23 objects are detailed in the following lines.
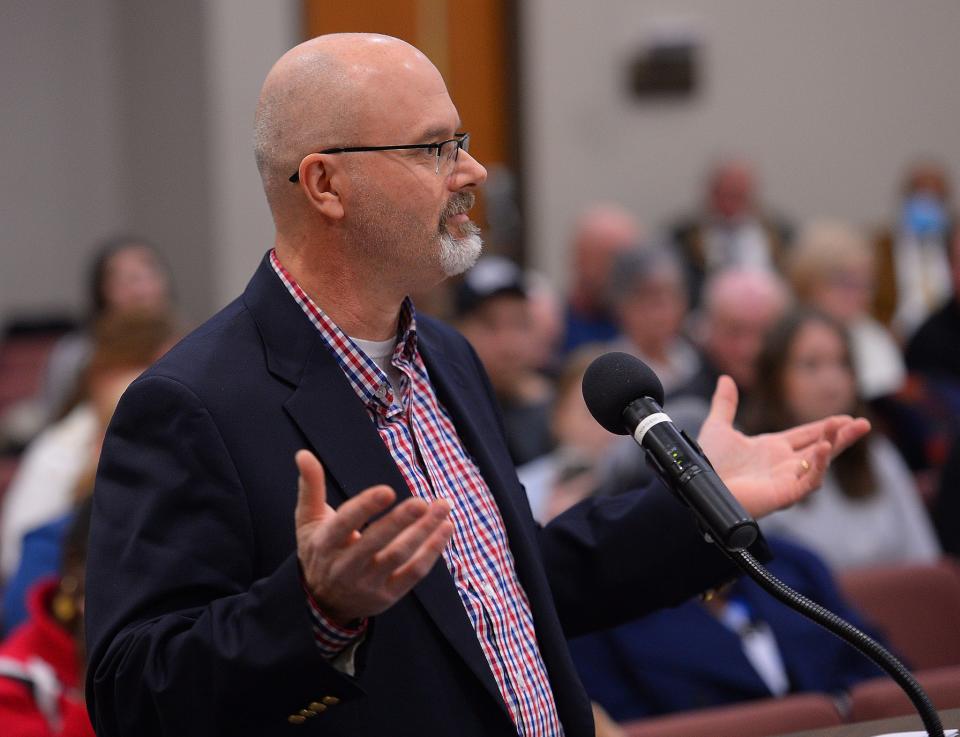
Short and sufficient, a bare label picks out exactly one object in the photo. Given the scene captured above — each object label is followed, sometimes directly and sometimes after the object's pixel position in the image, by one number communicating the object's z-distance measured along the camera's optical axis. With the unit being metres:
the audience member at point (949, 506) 7.91
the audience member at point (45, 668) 4.91
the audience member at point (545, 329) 10.66
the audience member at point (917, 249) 14.77
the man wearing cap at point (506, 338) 9.16
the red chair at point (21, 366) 14.26
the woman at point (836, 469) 7.73
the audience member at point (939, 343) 11.10
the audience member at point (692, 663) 5.69
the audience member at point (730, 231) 14.68
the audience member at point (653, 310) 10.40
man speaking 2.67
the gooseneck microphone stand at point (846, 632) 2.67
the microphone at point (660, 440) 2.71
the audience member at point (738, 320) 9.80
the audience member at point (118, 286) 11.16
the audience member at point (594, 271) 12.65
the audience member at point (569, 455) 6.58
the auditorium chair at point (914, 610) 6.58
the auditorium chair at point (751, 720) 4.91
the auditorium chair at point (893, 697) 5.39
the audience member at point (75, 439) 7.66
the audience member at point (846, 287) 11.11
